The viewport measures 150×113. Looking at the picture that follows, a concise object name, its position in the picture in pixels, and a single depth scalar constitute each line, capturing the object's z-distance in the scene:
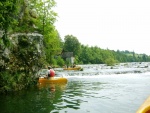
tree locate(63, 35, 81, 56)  70.26
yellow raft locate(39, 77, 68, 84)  16.74
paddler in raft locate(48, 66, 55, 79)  16.73
